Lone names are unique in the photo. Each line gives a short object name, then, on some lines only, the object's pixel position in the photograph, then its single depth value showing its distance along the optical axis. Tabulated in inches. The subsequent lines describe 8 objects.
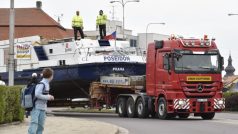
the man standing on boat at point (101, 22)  1342.3
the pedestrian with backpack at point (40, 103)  539.5
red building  2625.5
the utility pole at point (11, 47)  1020.5
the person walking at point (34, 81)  565.6
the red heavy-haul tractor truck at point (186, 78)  1039.6
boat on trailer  1243.8
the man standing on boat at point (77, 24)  1327.5
